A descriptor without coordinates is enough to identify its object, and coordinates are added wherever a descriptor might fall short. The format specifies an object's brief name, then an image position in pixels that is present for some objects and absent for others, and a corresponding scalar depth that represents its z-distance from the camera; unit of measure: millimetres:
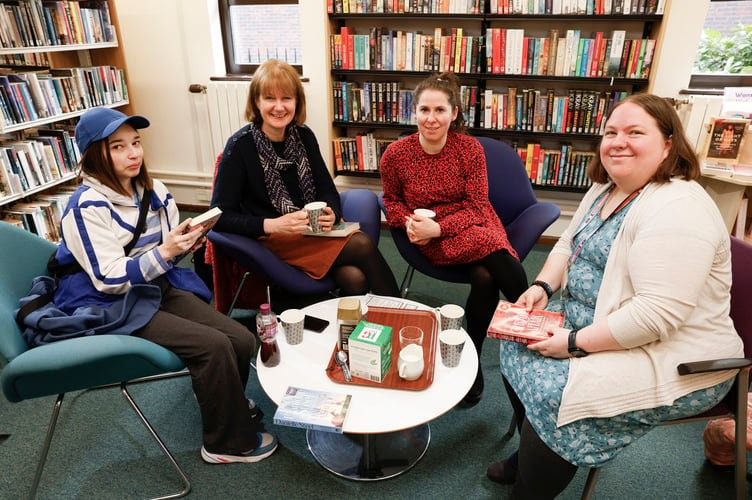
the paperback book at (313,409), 1330
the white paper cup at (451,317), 1669
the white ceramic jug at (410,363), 1456
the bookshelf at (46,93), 2670
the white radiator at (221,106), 3656
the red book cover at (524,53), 3070
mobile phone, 1746
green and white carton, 1441
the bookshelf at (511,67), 3008
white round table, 1377
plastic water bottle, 1556
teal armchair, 1366
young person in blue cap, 1604
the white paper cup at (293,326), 1646
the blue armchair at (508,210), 2309
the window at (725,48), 3082
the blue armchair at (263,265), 2104
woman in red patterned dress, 2105
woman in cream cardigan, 1245
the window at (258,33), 3676
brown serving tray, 1481
